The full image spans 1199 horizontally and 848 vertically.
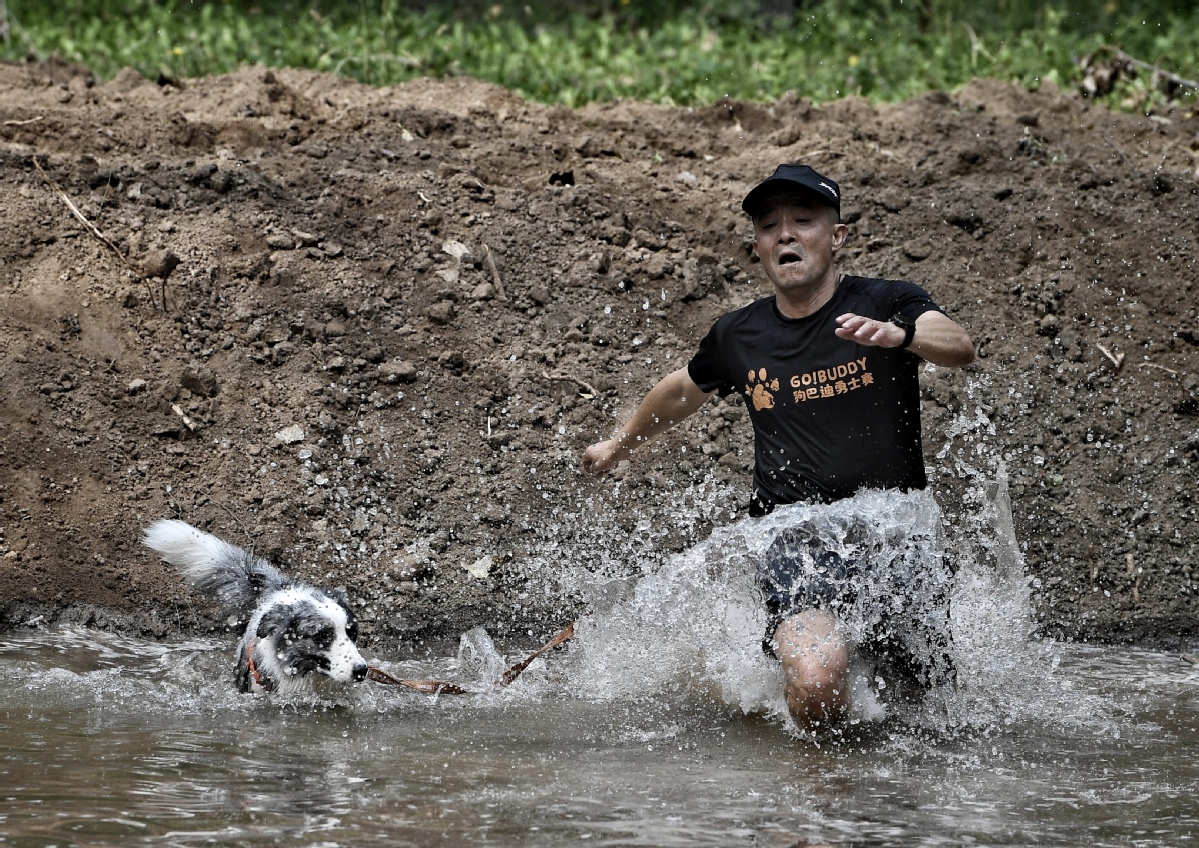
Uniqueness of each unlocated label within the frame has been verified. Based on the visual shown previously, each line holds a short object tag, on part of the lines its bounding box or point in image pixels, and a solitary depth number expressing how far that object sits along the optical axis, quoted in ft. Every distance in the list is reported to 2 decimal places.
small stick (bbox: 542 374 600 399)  47.88
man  30.86
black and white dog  33.65
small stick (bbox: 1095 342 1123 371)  49.01
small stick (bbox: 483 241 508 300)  51.21
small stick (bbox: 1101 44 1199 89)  64.40
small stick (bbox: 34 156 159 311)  49.16
